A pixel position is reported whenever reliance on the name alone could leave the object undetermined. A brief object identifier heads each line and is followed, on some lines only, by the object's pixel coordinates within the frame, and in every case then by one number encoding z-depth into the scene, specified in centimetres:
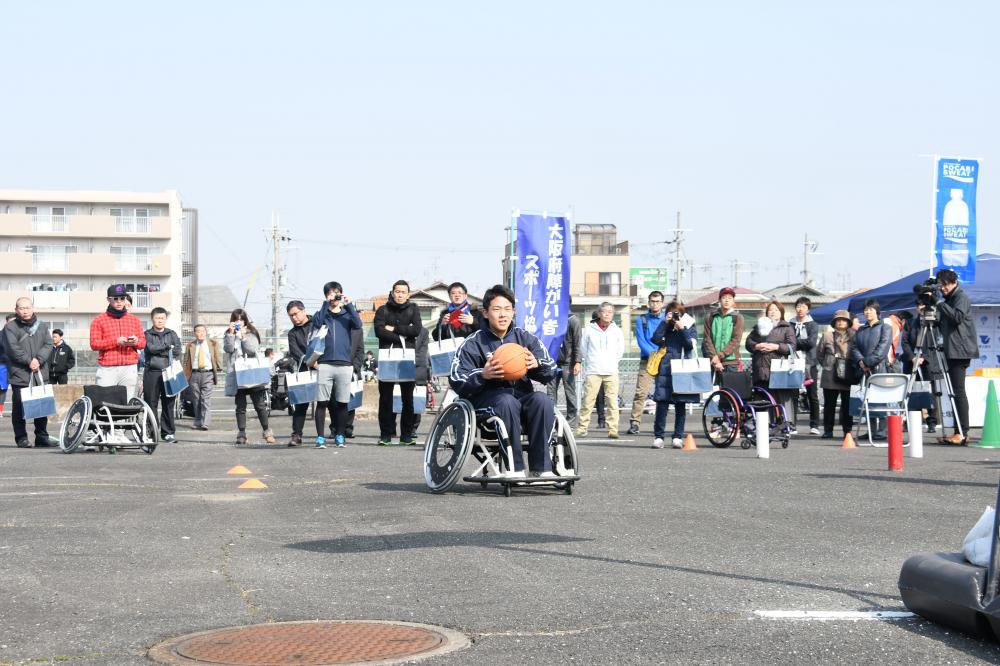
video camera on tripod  1644
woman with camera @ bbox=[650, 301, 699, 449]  1652
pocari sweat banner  1955
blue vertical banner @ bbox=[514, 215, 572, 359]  2036
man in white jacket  1858
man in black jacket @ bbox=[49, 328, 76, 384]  2708
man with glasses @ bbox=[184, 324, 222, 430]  2158
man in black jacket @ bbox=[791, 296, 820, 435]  1956
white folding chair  1738
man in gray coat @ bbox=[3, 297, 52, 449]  1705
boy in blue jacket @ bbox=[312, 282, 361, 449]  1608
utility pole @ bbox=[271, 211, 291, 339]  8369
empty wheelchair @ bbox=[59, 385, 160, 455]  1544
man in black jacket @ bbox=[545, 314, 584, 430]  1989
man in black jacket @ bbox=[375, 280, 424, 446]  1630
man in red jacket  1614
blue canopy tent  2219
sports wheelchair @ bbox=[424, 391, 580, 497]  987
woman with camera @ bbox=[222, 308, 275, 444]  1742
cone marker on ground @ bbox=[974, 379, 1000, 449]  1608
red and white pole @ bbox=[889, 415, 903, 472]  1190
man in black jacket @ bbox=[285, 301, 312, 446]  1641
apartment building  9338
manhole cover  460
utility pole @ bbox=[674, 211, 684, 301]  9554
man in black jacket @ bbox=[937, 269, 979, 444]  1622
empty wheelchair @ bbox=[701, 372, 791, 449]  1611
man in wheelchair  998
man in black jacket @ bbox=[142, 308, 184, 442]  1717
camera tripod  1653
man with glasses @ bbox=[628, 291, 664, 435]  1938
